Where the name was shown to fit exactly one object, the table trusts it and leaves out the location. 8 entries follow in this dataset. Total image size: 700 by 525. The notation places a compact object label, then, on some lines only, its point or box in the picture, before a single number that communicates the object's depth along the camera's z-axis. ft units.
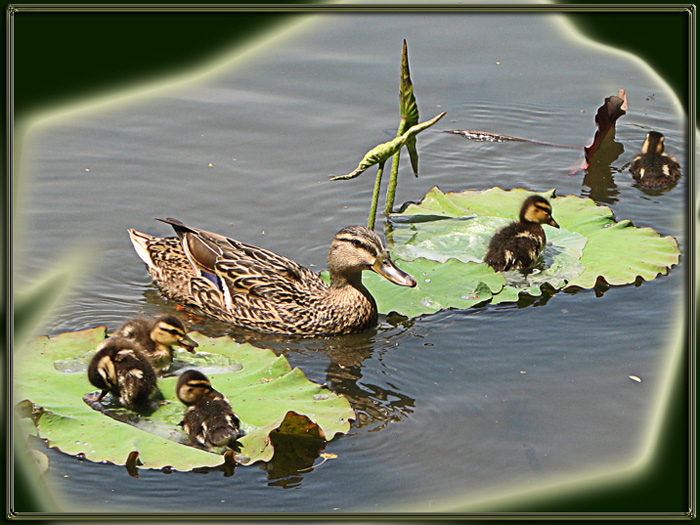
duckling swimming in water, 61.57
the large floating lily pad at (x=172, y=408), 34.50
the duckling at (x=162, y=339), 41.27
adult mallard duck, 46.44
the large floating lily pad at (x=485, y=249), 48.55
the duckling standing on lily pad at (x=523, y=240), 50.24
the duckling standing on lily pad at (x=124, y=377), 36.81
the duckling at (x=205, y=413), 35.19
